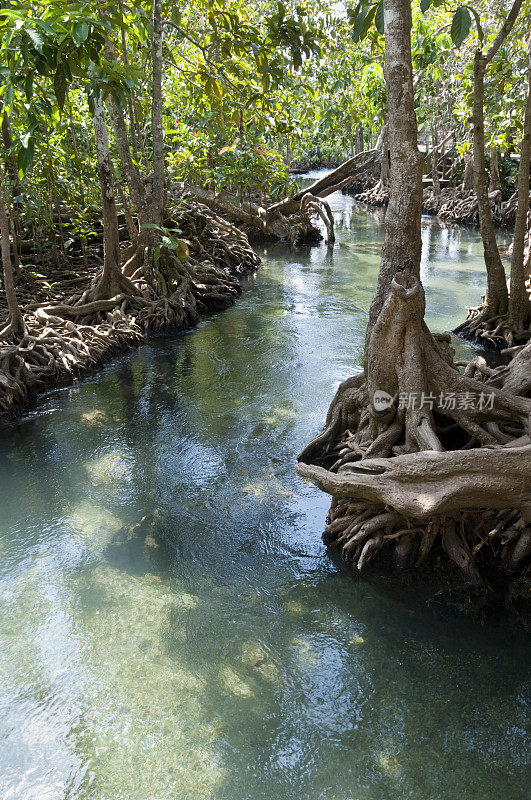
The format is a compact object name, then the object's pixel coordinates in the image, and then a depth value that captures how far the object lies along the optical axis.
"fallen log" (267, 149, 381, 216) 16.67
